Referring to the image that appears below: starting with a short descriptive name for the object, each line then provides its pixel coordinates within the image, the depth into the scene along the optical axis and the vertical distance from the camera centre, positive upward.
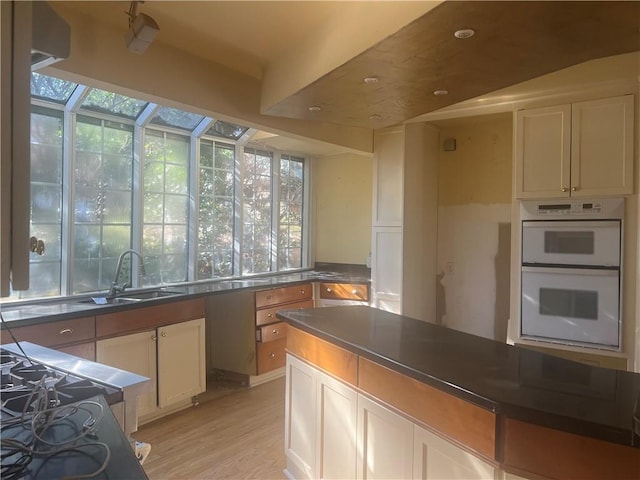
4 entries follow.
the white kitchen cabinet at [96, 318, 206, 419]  2.70 -0.91
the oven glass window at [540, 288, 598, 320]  2.57 -0.43
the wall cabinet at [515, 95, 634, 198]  2.48 +0.57
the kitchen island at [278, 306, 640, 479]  1.06 -0.55
